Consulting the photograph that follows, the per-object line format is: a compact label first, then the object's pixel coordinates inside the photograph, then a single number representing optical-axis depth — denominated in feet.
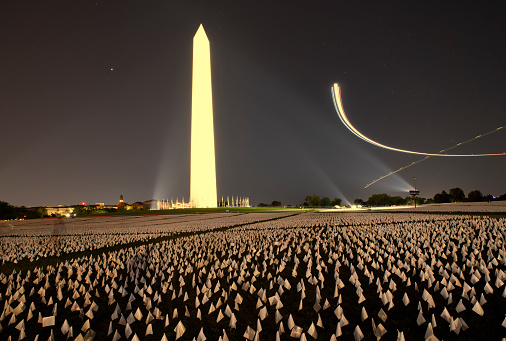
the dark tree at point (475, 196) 328.49
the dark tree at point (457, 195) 378.12
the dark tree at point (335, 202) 468.46
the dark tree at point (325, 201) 455.67
